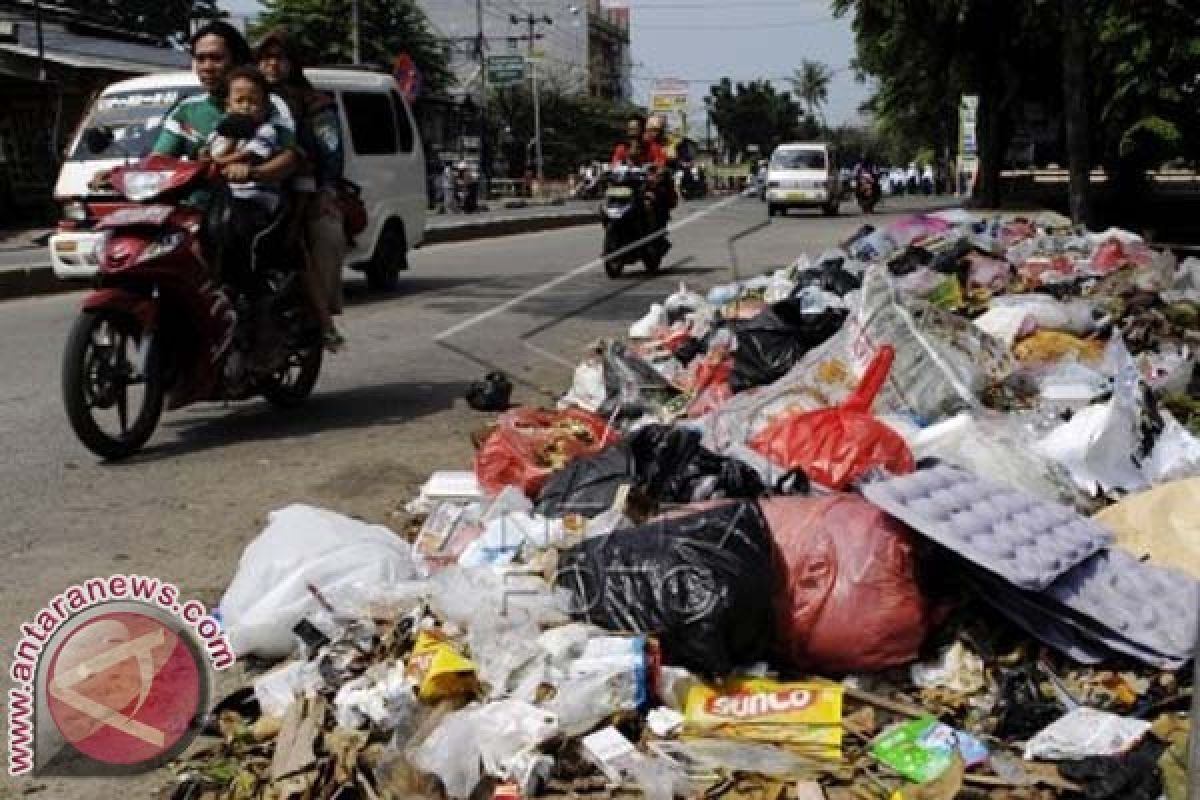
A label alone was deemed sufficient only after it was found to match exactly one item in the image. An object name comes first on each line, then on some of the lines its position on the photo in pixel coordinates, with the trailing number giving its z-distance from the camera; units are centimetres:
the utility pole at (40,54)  2388
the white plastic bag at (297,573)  340
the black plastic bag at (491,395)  666
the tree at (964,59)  2667
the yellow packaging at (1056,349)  588
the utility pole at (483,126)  4319
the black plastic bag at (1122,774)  257
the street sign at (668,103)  5091
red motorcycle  513
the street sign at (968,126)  2328
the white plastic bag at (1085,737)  278
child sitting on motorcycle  545
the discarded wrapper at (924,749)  275
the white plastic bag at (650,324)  795
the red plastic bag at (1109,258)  852
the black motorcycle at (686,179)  1511
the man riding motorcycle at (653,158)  1336
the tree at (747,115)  10350
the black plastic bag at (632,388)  581
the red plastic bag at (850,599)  316
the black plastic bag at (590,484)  393
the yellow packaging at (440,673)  294
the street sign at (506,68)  5012
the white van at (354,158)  1123
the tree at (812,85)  12044
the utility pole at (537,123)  5548
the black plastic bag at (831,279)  763
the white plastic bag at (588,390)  608
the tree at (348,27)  4350
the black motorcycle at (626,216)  1308
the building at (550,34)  8175
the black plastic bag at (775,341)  573
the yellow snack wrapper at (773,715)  285
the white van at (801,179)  3119
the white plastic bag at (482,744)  269
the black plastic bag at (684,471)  388
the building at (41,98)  2397
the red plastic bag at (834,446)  387
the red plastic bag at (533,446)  447
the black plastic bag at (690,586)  300
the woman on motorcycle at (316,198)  589
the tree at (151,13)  5503
